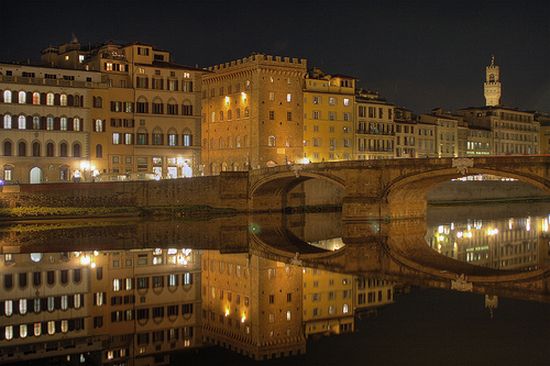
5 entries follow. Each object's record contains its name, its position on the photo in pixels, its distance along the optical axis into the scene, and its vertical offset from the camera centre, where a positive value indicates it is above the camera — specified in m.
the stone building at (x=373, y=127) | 99.25 +7.94
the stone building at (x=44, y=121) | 78.38 +7.19
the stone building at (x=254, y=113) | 87.50 +8.73
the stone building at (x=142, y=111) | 84.12 +8.73
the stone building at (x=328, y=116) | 93.25 +8.79
